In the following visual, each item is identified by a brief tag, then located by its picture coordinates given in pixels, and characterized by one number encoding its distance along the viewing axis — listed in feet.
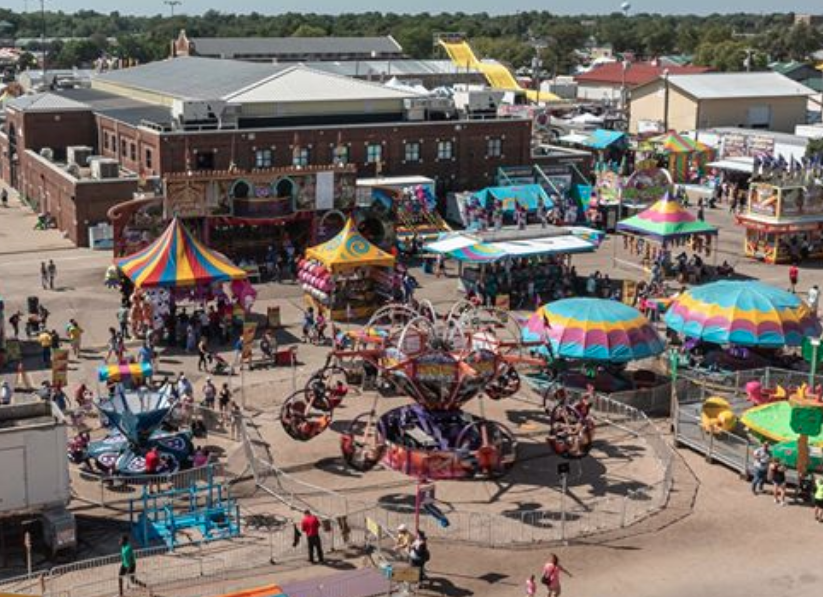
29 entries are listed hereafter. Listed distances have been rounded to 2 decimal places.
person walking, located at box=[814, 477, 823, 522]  89.25
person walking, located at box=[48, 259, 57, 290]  163.63
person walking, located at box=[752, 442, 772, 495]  93.91
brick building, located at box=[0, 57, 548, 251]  193.57
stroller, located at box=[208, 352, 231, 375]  127.13
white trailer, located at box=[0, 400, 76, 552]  80.64
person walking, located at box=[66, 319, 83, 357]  131.44
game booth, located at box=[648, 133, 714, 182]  264.52
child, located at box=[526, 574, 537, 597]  73.72
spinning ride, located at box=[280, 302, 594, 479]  95.30
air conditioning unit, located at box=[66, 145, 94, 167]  213.25
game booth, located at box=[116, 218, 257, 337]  136.98
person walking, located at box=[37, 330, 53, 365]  129.70
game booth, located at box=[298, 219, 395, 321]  147.74
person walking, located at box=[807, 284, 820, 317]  150.82
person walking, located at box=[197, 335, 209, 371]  128.16
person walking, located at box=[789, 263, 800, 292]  162.30
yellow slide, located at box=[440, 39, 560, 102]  395.14
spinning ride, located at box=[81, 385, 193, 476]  94.07
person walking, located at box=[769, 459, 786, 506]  92.38
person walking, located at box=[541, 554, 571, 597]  73.51
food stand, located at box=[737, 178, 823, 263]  181.88
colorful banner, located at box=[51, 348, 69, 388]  113.39
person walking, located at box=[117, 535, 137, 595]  75.31
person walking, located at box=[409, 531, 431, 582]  77.15
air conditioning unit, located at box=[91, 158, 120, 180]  195.21
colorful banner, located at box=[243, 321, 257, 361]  126.00
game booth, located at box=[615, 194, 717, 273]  172.14
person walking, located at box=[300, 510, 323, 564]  79.51
